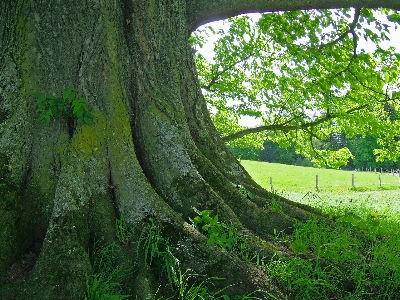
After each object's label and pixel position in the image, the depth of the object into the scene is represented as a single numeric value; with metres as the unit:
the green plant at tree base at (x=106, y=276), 3.05
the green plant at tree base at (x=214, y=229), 3.58
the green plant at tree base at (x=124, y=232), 3.61
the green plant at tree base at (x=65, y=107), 3.95
